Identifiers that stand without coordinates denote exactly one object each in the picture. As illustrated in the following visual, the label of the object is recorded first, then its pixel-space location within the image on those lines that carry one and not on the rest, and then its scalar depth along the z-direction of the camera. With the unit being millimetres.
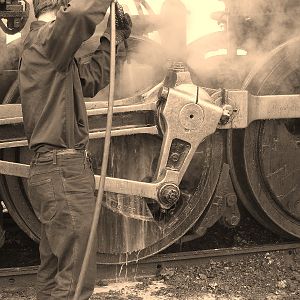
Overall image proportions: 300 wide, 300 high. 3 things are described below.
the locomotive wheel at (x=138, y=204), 6368
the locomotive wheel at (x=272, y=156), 6689
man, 4967
